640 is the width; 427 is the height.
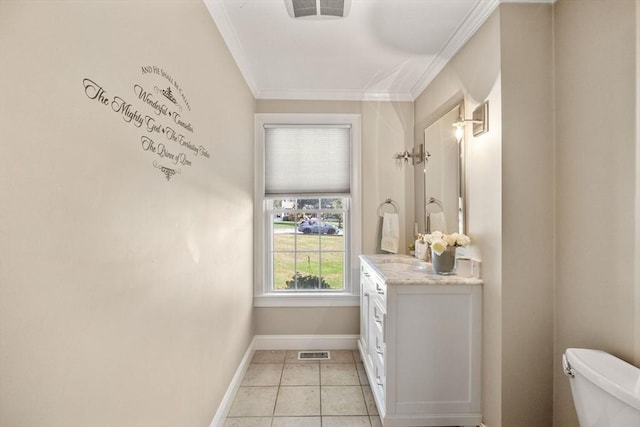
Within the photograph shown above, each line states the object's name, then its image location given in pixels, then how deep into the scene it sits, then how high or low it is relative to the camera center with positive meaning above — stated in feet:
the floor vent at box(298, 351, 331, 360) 9.46 -4.48
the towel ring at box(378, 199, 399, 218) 10.20 +0.18
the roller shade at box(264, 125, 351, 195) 10.18 +1.80
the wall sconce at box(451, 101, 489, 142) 5.97 +1.83
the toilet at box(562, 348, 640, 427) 3.44 -2.10
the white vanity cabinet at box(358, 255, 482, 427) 6.15 -2.83
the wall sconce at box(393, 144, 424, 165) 9.71 +1.80
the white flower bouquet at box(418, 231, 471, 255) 6.38 -0.64
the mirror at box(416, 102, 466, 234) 7.02 +0.83
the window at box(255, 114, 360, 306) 10.09 +0.08
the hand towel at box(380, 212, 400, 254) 9.71 -0.69
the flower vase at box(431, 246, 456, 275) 6.61 -1.06
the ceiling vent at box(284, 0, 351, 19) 5.54 +3.73
